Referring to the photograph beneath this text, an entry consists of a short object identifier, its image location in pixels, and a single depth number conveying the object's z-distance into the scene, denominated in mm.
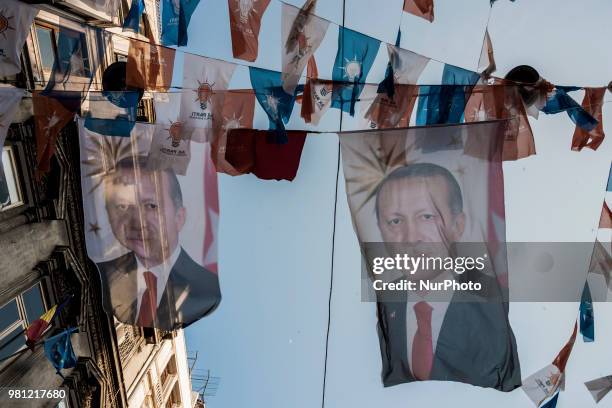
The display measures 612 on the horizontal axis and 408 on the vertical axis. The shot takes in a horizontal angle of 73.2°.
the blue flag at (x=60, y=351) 9859
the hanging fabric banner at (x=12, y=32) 7902
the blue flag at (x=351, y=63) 9055
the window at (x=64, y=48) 9922
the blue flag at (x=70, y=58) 9562
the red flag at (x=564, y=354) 10586
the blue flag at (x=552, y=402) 10789
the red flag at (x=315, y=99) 9711
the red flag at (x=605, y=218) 10445
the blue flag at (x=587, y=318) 10664
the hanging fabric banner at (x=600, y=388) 10914
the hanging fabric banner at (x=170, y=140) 9367
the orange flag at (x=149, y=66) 9109
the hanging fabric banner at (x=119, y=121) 9227
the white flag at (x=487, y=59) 9242
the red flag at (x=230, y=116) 9578
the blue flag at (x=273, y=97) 9172
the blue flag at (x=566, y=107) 9633
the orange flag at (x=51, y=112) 8758
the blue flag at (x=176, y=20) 9398
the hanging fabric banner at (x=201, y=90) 8867
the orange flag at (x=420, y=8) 9969
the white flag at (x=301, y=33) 8820
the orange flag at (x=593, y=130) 9633
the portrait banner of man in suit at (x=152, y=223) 9430
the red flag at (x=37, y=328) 9742
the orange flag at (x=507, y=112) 9438
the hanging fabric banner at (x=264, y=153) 9727
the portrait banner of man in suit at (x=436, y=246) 7820
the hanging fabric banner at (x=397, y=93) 9102
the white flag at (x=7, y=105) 8000
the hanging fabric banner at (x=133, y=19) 9766
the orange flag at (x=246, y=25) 8930
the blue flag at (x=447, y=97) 9312
